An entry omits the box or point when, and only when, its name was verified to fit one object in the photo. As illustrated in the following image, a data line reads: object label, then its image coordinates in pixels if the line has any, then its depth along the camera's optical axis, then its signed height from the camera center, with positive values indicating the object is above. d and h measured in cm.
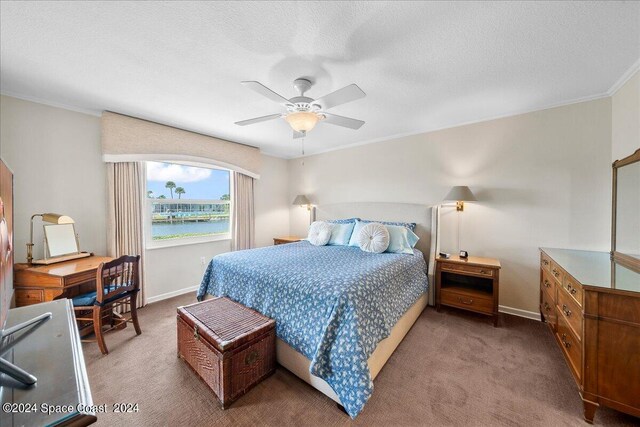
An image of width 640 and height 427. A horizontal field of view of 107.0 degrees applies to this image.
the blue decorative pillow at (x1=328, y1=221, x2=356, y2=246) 357 -41
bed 158 -81
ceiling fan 184 +88
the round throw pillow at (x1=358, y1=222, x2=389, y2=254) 306 -41
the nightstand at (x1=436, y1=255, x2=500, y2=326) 268 -103
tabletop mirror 248 -33
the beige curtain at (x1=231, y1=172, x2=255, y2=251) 432 -11
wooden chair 213 -83
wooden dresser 139 -83
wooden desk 211 -64
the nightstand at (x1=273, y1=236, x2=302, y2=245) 450 -61
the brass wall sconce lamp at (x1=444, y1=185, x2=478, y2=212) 296 +14
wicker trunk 164 -104
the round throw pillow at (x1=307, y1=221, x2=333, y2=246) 358 -40
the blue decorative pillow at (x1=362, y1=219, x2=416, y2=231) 349 -26
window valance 292 +92
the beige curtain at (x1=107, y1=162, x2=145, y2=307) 297 -1
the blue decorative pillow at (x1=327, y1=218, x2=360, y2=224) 396 -23
